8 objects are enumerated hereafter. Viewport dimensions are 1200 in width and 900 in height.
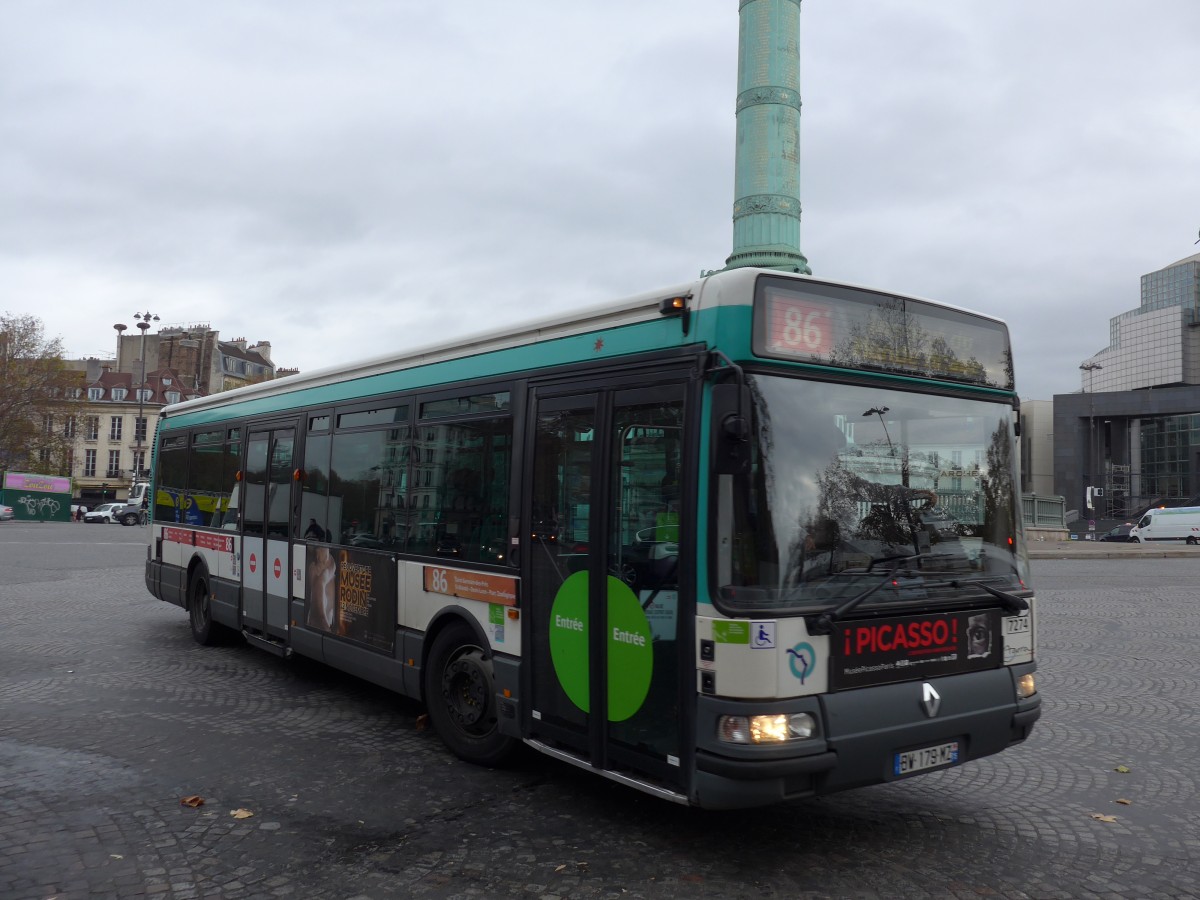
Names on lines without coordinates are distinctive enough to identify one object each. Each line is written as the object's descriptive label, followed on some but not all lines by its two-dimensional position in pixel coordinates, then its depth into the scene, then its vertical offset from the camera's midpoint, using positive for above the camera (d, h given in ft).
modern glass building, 255.29 +16.32
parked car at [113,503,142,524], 186.79 -3.23
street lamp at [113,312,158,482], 202.49 +18.69
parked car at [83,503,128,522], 192.85 -3.25
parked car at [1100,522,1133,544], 193.88 -4.41
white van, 172.45 -2.39
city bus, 14.65 -0.66
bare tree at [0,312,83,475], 208.33 +20.84
